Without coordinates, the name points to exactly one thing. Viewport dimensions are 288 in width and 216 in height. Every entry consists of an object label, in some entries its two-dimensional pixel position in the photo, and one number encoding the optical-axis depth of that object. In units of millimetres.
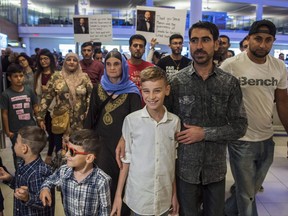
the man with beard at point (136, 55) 3590
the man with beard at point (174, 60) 3986
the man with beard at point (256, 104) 2303
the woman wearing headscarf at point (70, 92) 3316
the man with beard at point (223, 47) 4538
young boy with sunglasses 1735
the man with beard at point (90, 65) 4441
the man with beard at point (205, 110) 1865
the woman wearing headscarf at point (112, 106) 2375
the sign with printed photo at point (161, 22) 4688
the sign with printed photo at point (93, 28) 5469
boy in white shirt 1766
